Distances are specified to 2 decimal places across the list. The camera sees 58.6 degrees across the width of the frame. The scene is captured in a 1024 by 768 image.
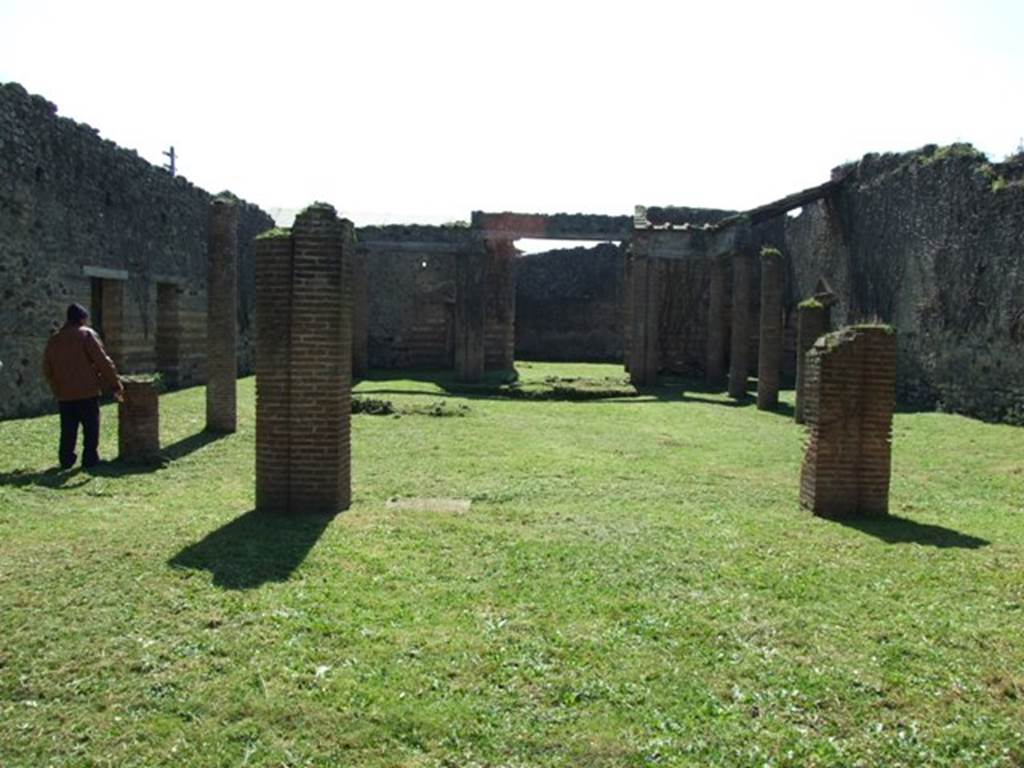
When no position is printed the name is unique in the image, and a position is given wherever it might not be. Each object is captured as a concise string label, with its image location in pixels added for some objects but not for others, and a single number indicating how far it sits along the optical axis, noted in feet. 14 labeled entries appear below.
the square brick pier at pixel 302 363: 22.88
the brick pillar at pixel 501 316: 79.15
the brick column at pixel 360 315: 78.12
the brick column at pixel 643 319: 71.56
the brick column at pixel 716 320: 72.79
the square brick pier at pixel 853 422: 24.70
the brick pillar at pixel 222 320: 39.63
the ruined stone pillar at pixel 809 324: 52.11
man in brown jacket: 29.60
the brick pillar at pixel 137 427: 30.71
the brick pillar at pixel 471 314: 74.59
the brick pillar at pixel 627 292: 75.06
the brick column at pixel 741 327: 65.26
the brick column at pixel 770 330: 58.08
